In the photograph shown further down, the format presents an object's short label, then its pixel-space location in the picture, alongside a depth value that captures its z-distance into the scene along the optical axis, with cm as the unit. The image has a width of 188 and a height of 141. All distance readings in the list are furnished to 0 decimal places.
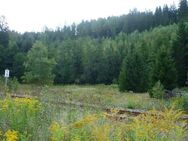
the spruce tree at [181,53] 3777
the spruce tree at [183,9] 8259
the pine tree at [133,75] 3287
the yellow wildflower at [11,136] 317
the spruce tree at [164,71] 2686
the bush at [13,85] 1389
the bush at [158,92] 2034
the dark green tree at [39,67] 4334
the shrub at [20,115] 408
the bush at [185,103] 1157
